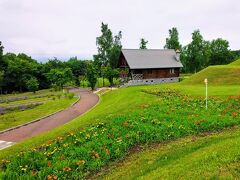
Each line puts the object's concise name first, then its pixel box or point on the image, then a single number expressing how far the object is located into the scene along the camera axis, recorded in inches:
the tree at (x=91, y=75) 1708.9
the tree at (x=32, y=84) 1825.8
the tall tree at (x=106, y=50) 2268.7
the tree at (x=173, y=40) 2672.2
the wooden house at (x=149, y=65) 1795.0
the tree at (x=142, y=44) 2660.2
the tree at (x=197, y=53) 2436.0
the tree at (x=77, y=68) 2551.7
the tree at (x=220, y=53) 2657.5
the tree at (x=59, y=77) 1878.4
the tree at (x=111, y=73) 1850.4
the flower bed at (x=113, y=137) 299.4
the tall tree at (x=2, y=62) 2138.3
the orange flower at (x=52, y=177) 271.3
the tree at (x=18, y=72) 2010.3
